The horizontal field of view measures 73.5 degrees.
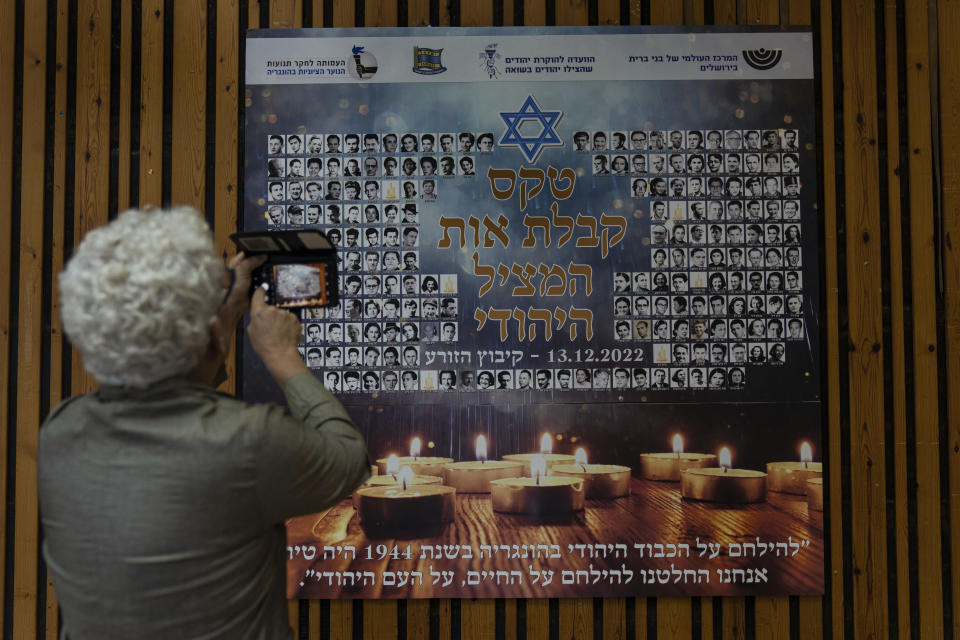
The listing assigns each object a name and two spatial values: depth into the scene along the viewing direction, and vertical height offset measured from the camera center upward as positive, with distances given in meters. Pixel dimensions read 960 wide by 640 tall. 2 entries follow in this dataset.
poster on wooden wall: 2.46 +0.15
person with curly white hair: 1.05 -0.20
